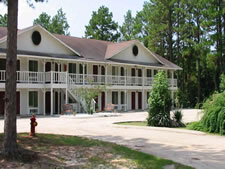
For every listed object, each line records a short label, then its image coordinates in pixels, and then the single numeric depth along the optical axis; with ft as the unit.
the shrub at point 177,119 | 57.93
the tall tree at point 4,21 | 193.12
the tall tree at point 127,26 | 216.13
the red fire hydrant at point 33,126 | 41.01
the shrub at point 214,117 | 47.06
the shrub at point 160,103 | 57.12
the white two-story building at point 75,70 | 89.10
